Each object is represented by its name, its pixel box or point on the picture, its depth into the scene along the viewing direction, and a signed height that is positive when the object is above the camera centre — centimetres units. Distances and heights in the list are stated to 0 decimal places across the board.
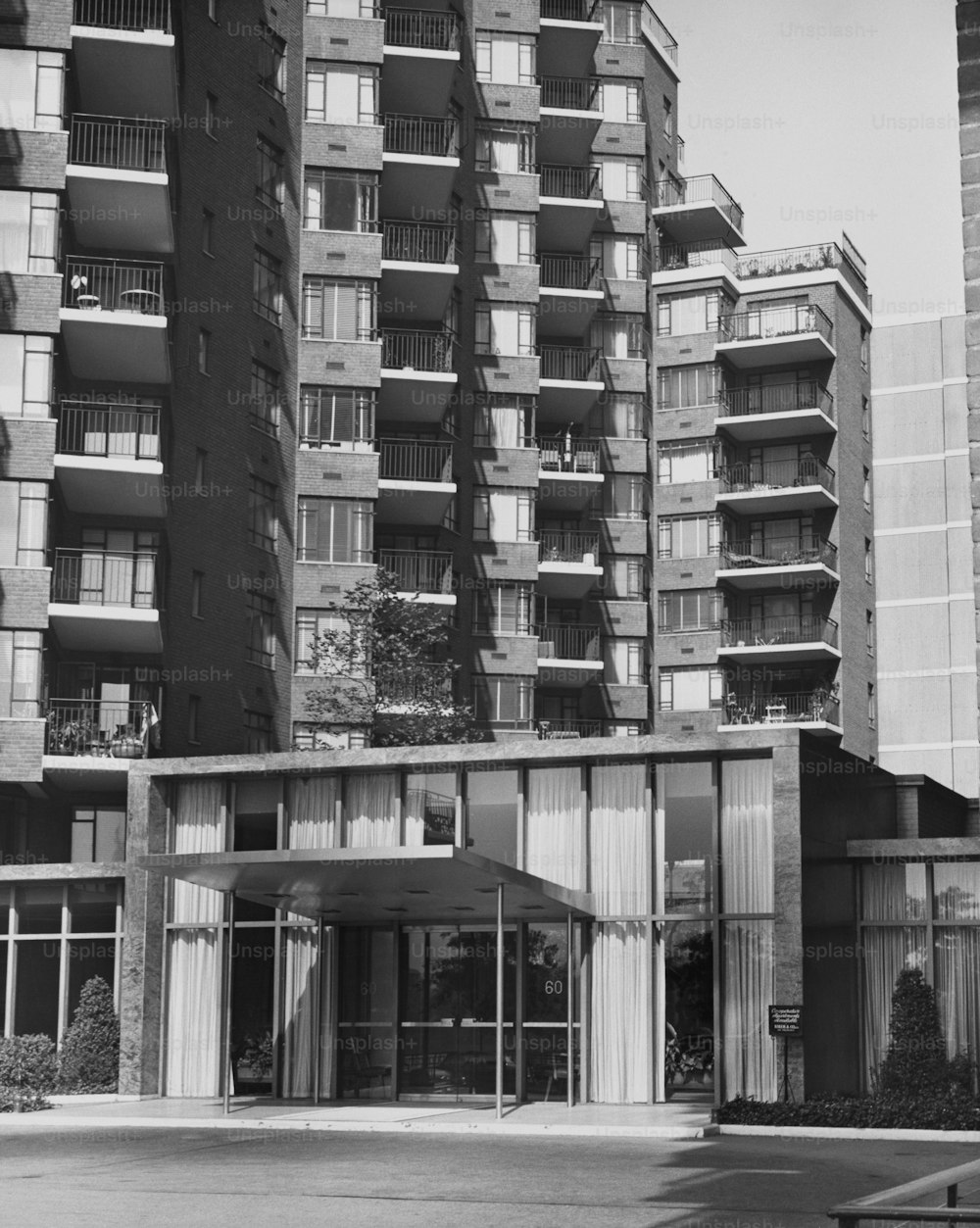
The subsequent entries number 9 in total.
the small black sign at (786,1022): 2677 -150
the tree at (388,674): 4491 +608
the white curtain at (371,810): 3109 +181
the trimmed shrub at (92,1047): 3222 -232
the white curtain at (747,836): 2844 +129
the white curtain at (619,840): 2936 +126
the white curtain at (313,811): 3152 +180
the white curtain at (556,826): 2998 +151
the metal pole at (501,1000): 2594 -118
